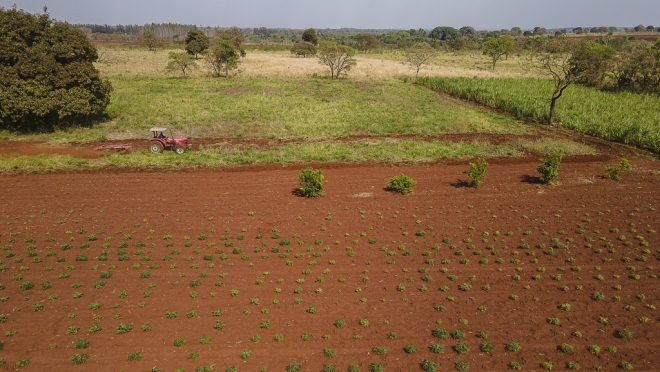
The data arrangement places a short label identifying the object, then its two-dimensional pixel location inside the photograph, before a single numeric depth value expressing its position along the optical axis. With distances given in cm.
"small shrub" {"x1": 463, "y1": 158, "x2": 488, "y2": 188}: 1772
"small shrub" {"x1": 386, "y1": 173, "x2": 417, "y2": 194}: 1731
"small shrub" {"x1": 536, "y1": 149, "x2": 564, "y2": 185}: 1816
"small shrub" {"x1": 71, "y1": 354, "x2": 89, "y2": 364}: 868
